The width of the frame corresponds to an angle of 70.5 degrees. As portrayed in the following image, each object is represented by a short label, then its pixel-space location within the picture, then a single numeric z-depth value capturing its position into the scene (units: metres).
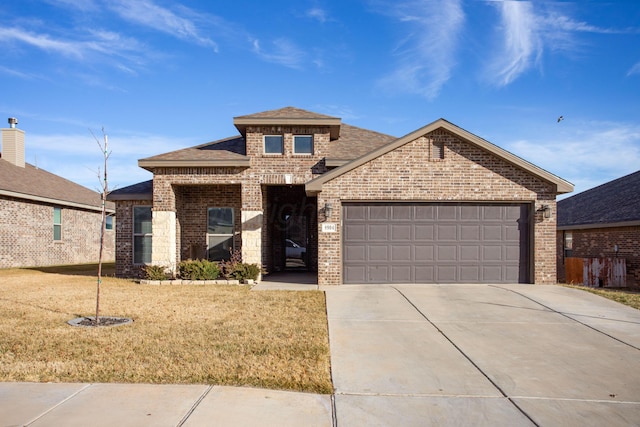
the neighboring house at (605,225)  17.58
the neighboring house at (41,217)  21.69
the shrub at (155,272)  14.66
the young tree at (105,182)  8.39
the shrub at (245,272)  14.47
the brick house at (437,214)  13.59
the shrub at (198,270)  14.66
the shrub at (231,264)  14.78
